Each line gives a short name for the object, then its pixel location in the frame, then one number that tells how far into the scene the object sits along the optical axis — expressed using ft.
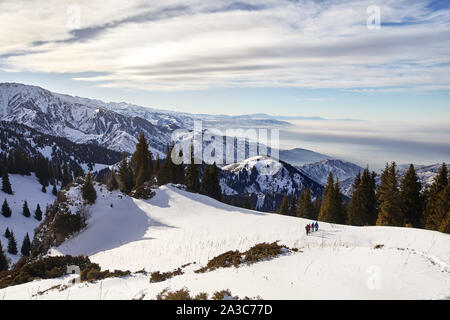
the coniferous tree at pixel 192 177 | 183.78
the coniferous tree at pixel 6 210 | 358.84
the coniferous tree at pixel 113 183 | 176.55
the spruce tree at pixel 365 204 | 138.62
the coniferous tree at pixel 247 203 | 228.49
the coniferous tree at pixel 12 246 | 274.98
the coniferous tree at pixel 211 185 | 191.72
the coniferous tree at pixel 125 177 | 172.24
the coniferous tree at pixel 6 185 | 431.02
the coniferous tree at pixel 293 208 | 214.65
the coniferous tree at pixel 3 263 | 125.37
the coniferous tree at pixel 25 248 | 272.56
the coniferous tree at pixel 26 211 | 384.47
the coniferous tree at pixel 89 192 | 130.21
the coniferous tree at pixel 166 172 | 182.34
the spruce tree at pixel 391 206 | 116.26
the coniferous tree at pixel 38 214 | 384.27
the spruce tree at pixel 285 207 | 216.13
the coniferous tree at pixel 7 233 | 310.04
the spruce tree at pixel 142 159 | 184.66
